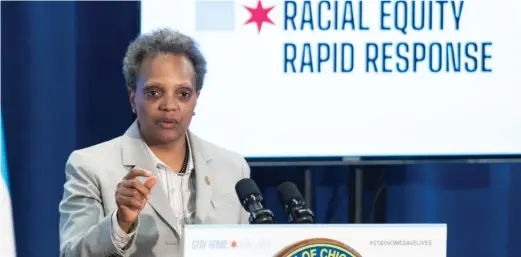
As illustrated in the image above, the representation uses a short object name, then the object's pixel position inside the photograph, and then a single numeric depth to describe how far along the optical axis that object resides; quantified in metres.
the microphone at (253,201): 5.13
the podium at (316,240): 4.99
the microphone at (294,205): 5.17
